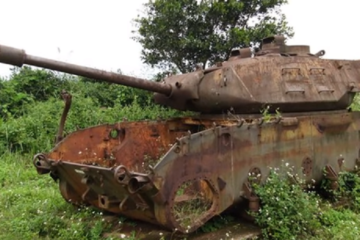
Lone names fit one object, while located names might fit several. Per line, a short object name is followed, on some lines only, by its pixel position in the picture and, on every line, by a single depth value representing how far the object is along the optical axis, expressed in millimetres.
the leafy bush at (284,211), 5188
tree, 11516
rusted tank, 4773
